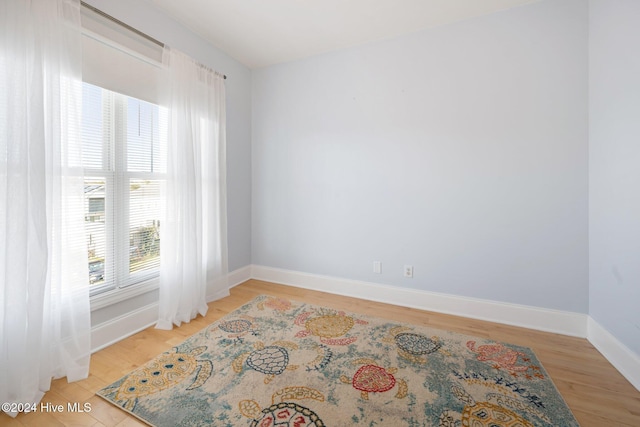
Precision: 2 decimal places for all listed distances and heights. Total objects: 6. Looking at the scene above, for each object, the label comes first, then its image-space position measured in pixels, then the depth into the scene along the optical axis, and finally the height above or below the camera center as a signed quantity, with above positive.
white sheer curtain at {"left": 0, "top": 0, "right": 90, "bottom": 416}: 1.50 +0.06
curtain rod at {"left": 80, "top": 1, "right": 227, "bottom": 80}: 1.90 +1.50
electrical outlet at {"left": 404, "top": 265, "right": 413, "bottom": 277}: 2.87 -0.69
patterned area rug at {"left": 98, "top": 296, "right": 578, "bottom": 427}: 1.45 -1.13
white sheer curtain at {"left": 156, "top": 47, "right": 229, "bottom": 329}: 2.42 +0.21
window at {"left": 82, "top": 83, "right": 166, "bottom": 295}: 2.06 +0.22
